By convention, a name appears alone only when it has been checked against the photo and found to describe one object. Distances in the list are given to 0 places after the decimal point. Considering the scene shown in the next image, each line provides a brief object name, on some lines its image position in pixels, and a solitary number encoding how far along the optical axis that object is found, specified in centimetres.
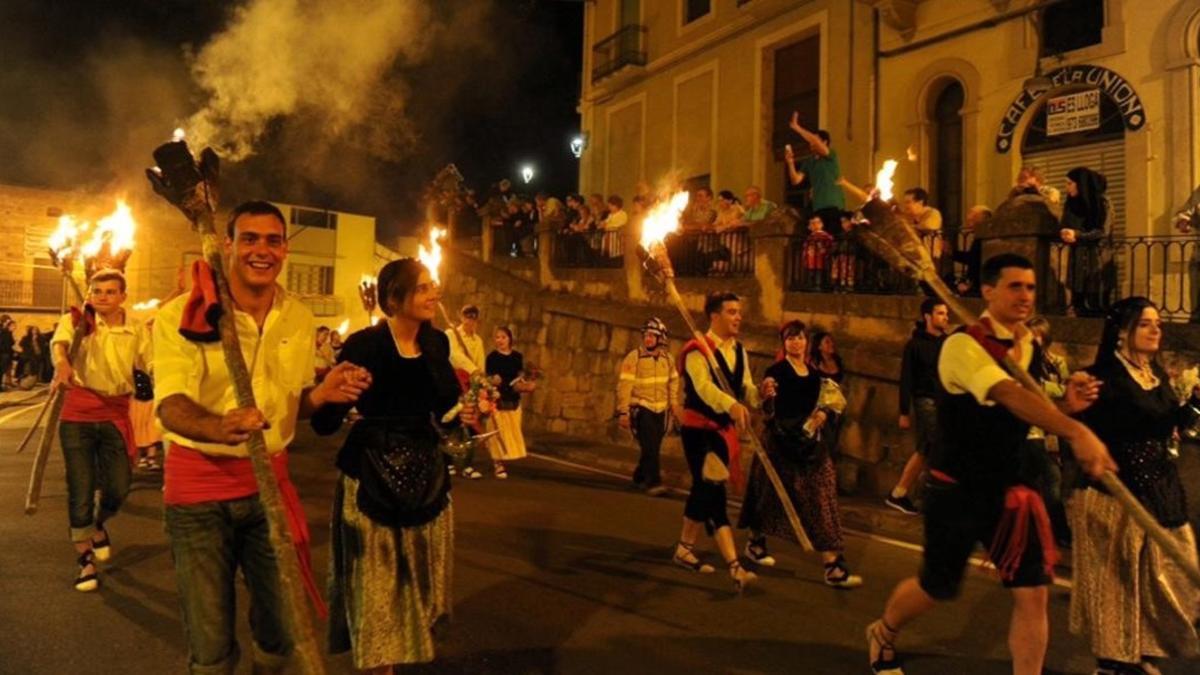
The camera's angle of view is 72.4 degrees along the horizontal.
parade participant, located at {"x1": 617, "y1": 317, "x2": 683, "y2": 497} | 920
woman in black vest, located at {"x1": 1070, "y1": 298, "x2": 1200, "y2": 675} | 420
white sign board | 1127
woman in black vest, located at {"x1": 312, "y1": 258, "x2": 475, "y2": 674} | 339
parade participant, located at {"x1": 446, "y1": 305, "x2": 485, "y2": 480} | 1012
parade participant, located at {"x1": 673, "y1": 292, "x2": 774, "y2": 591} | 582
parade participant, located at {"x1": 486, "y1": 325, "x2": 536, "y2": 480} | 1017
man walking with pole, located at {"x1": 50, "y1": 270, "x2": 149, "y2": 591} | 568
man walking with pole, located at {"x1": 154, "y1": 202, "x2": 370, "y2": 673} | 299
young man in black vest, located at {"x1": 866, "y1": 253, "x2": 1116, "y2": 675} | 363
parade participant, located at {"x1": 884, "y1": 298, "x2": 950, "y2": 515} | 799
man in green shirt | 1034
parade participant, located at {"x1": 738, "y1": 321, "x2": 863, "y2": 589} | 599
